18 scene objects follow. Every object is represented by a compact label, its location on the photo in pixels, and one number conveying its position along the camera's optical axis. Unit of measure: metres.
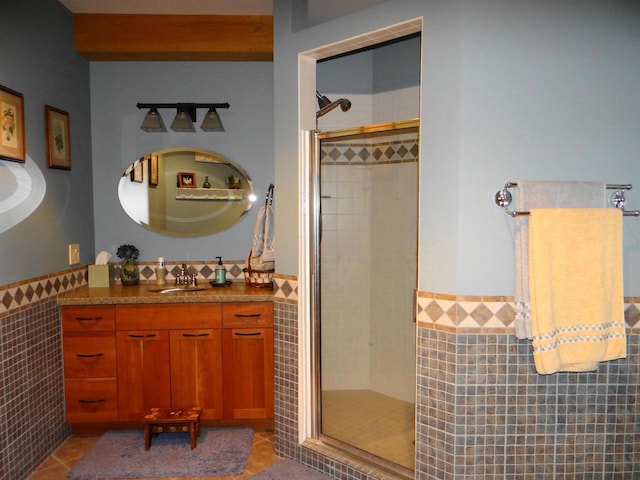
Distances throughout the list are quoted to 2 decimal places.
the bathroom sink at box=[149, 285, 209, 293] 3.13
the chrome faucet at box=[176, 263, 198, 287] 3.33
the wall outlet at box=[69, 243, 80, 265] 3.10
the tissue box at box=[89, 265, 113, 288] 3.25
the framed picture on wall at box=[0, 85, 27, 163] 2.38
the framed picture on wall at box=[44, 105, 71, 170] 2.82
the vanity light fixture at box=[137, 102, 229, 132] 3.33
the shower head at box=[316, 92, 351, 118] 2.87
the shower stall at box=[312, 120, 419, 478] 2.67
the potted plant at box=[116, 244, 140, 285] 3.35
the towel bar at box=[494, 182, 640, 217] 2.03
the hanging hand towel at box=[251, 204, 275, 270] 3.23
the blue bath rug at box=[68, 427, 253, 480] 2.60
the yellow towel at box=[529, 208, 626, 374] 1.98
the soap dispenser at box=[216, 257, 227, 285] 3.34
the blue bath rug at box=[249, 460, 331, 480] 2.53
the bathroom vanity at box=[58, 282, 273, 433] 2.92
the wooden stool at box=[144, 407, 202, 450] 2.80
